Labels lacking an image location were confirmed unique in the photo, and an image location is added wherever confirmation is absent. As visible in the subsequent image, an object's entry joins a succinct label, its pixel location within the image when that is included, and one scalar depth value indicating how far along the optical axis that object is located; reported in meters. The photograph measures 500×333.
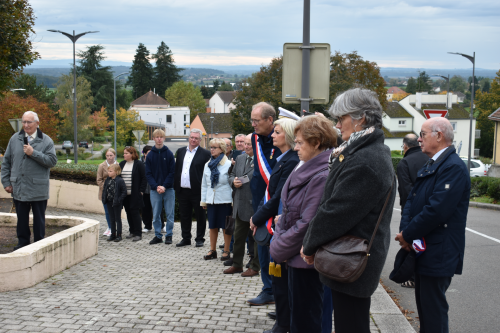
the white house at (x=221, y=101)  140.89
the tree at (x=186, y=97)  121.25
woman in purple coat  3.51
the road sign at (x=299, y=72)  7.39
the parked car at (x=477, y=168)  32.12
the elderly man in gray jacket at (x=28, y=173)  7.00
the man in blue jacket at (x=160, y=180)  9.48
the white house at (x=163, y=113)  110.94
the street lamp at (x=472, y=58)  28.62
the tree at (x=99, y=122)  84.19
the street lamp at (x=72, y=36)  28.67
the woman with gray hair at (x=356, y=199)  2.71
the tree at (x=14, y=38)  11.85
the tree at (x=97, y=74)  106.00
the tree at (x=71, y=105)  75.01
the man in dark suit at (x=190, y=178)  8.89
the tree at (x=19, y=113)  41.47
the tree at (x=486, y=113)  69.25
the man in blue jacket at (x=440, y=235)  3.71
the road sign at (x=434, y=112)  11.53
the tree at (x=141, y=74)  120.50
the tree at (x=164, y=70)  123.88
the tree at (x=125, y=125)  78.88
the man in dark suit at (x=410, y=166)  6.43
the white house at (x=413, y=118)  68.50
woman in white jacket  7.98
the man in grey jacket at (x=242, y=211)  6.84
